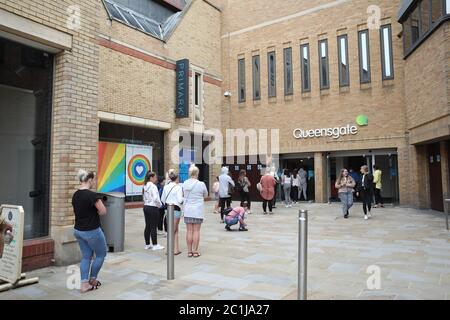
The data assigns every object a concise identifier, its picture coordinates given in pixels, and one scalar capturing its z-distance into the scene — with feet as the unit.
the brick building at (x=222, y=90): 20.98
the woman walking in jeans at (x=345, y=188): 39.40
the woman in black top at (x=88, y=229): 15.57
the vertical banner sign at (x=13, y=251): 16.17
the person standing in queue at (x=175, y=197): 23.26
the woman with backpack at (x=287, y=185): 55.11
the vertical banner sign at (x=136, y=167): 54.49
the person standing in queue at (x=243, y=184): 43.91
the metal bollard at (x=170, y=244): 17.29
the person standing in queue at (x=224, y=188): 38.65
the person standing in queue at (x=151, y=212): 24.98
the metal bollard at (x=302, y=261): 13.42
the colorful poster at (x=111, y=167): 50.40
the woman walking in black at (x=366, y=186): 39.70
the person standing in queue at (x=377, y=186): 51.24
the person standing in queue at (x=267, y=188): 44.68
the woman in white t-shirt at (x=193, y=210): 22.76
